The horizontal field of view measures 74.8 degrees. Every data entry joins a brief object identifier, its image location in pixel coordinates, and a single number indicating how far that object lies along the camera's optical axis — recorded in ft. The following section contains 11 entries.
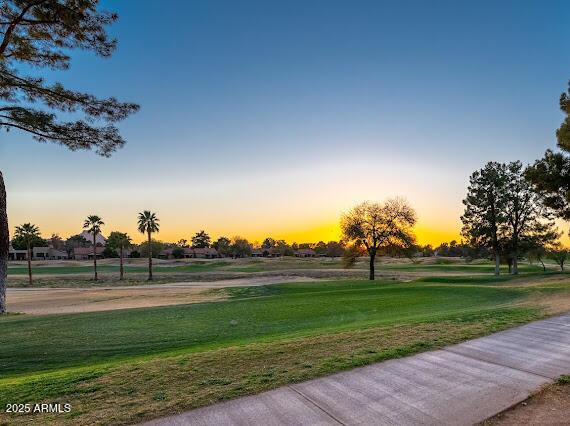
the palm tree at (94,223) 219.61
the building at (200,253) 522.88
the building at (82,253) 485.73
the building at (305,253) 588.54
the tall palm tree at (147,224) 222.28
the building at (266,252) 570.87
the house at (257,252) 608.31
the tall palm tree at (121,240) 233.55
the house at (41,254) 480.07
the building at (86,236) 586.41
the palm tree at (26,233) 202.90
